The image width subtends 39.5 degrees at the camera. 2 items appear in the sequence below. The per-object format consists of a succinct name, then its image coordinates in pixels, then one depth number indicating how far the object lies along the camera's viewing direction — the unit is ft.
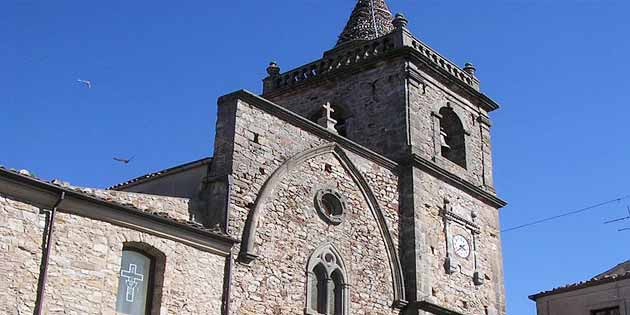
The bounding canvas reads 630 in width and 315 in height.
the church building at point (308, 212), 42.11
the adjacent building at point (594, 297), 78.48
